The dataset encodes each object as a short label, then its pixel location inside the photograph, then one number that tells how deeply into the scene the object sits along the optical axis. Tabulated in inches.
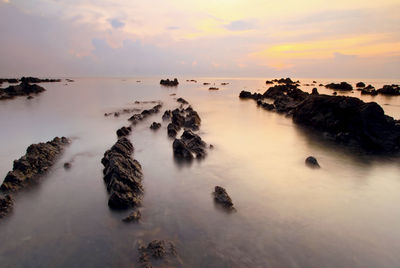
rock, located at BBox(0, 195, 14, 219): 270.7
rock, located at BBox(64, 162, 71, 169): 410.3
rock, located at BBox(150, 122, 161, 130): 737.9
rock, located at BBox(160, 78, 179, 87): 3864.2
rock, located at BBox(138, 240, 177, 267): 207.5
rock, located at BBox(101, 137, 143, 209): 289.5
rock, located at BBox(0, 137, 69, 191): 331.2
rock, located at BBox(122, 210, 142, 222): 262.8
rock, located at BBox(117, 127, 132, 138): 639.3
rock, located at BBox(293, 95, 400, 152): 570.6
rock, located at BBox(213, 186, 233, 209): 299.9
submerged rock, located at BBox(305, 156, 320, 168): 447.2
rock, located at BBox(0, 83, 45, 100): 1757.6
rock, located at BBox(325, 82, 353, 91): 2628.0
